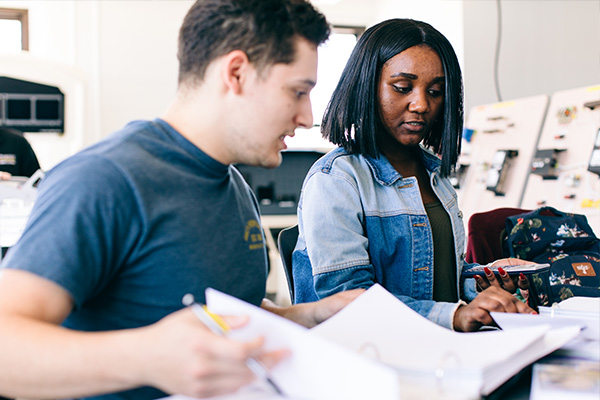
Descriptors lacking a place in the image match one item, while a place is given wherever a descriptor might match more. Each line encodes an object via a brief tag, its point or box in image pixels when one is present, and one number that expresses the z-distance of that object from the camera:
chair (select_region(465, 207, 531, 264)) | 2.11
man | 0.58
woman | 1.25
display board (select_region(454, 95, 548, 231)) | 3.71
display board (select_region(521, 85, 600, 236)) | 3.29
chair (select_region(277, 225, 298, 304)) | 1.39
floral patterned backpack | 1.90
